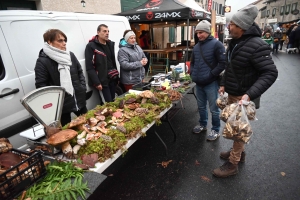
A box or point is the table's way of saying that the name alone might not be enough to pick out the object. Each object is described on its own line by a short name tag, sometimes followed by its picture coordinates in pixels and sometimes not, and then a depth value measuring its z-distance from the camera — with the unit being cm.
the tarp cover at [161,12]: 674
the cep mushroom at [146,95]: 269
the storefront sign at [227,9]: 2652
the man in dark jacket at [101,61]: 341
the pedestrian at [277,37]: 1435
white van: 240
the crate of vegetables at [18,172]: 117
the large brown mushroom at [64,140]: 155
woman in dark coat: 246
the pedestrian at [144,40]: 1026
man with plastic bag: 212
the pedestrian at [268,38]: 1282
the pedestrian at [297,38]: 1323
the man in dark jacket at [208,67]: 303
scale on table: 166
